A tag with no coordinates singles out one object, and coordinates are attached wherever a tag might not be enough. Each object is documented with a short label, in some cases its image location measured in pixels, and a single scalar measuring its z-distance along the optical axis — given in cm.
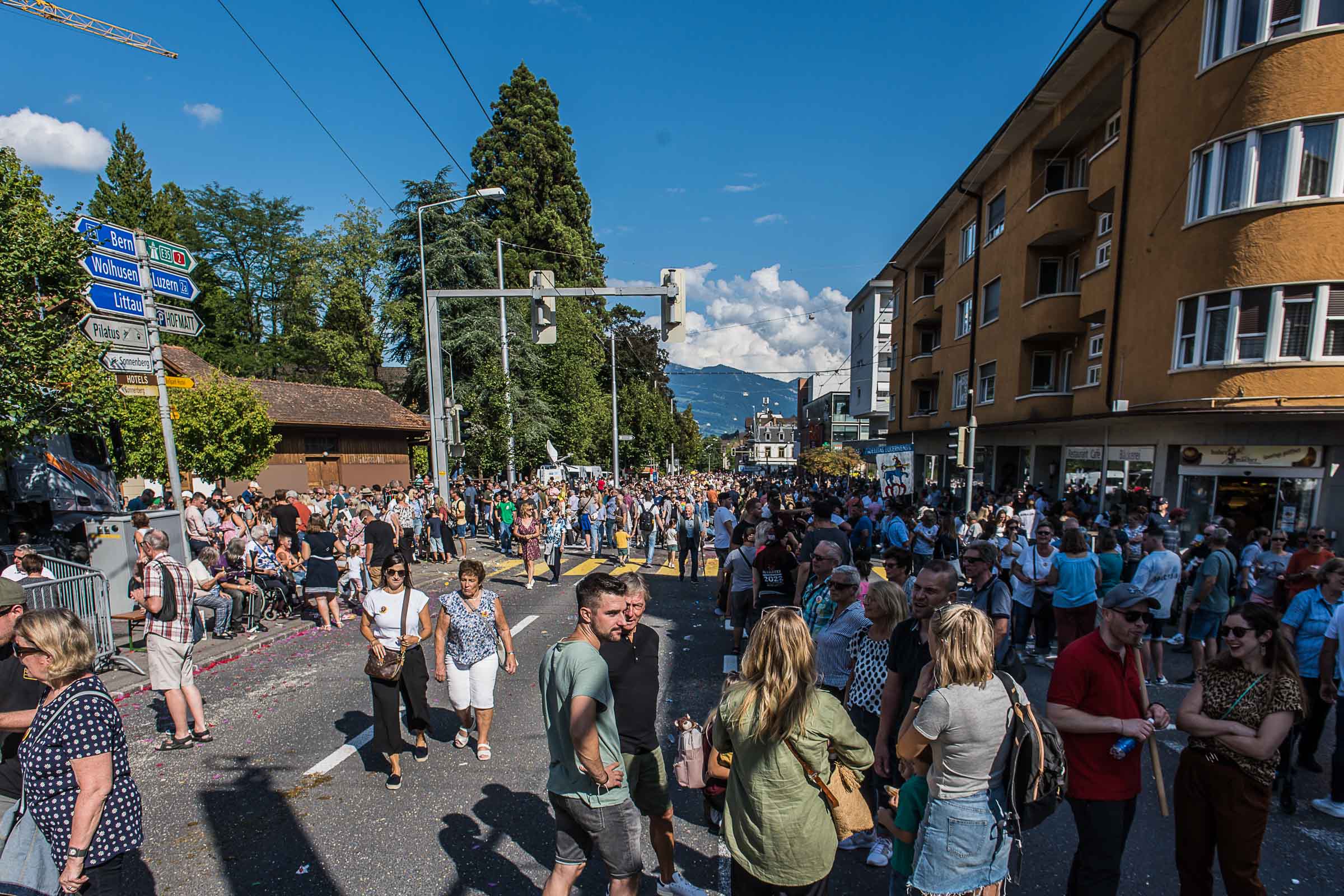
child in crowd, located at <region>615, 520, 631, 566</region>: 1487
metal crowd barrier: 650
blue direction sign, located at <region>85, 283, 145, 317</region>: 708
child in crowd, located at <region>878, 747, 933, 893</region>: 271
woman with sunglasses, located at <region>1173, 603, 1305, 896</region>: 278
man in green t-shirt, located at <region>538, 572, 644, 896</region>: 274
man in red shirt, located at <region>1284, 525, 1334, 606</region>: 559
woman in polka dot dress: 248
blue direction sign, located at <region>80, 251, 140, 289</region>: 711
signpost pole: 758
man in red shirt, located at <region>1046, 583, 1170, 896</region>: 275
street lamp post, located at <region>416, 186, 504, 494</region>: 1298
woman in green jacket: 242
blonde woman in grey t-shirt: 245
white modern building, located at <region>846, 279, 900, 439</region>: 4547
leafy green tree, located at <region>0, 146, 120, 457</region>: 783
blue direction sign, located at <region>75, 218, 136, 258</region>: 718
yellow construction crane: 2709
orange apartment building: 1037
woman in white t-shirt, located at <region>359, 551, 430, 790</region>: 454
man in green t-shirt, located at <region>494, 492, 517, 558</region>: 1568
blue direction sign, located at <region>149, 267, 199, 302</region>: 783
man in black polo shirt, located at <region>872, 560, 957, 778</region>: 325
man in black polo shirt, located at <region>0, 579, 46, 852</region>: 293
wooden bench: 775
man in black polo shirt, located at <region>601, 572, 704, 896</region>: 320
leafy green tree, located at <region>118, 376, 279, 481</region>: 1795
